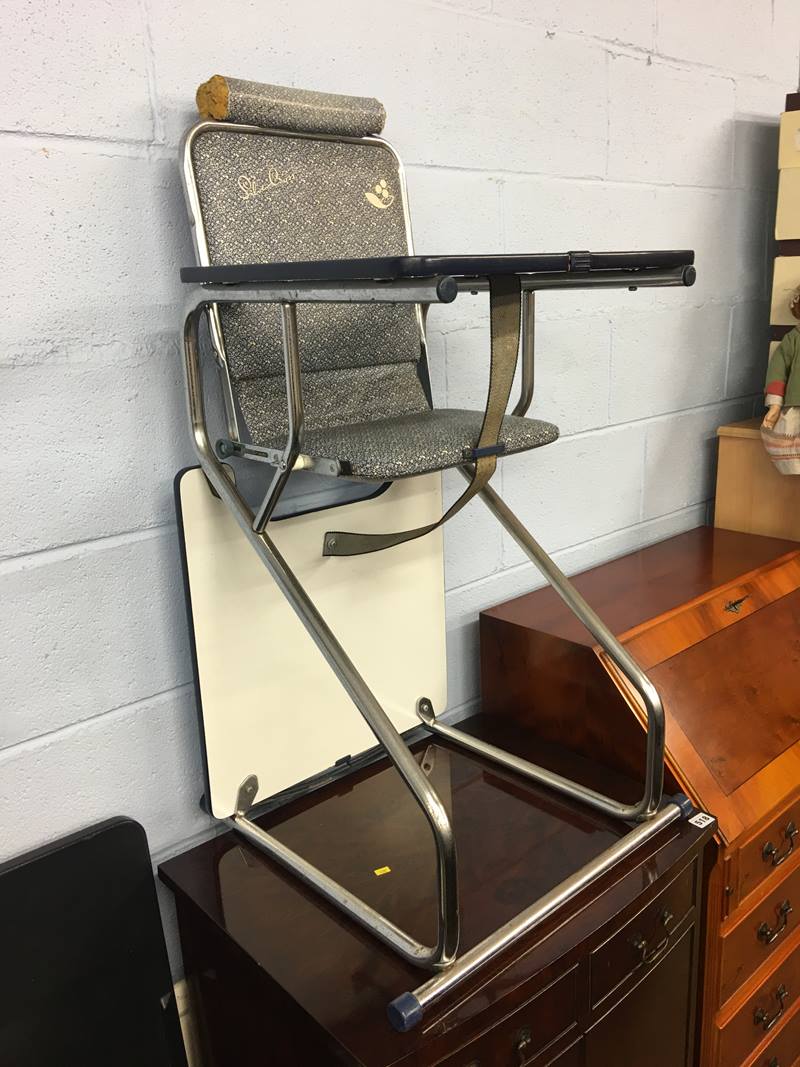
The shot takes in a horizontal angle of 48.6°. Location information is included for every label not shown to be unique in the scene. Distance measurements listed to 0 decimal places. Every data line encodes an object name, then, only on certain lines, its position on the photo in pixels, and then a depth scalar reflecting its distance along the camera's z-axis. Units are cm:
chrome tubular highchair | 86
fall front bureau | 128
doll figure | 171
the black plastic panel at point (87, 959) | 103
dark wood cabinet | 93
